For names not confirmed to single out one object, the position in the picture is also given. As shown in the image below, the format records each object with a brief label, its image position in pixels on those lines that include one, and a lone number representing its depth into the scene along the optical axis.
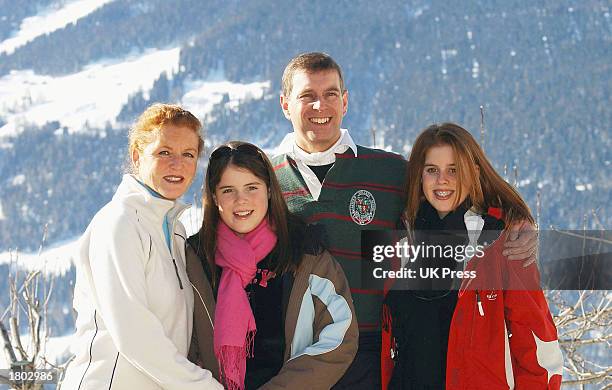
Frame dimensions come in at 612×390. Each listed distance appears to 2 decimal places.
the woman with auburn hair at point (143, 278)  3.77
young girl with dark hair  3.99
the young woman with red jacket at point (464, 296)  4.11
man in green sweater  4.39
